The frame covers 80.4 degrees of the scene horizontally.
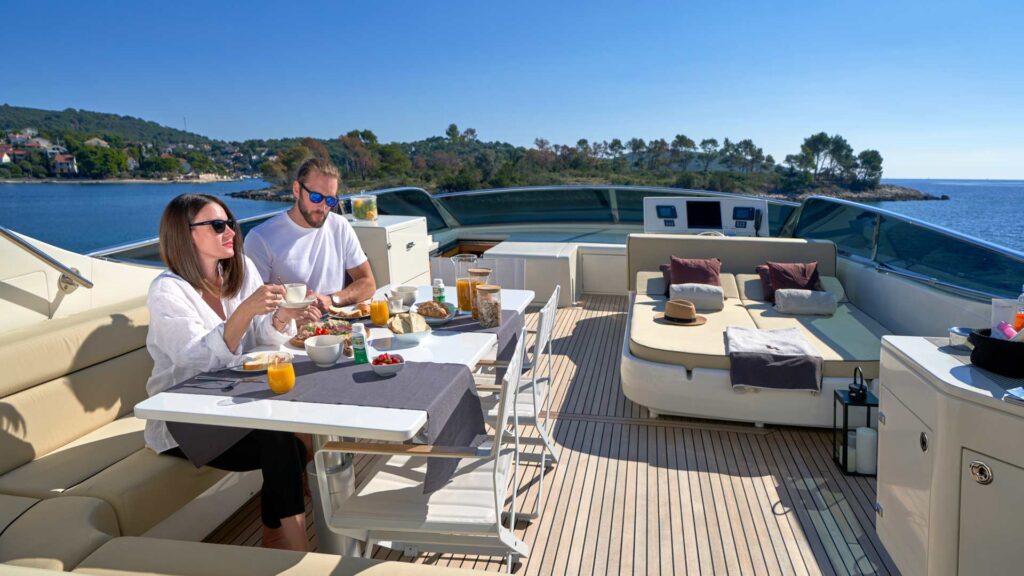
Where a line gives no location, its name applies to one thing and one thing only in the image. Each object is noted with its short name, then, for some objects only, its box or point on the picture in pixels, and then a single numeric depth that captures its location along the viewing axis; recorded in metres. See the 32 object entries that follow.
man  2.81
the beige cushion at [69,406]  1.99
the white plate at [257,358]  1.86
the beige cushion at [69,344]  2.04
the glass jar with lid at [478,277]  2.46
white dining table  1.44
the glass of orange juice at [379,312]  2.32
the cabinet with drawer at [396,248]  4.74
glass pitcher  2.49
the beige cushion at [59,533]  1.48
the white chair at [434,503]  1.57
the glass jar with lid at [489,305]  2.29
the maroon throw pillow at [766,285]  4.05
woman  1.82
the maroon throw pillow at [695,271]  4.16
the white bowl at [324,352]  1.86
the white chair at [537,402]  2.33
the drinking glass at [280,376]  1.65
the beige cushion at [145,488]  1.80
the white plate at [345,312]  2.47
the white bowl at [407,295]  2.64
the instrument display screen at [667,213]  5.50
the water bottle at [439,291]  2.53
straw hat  3.58
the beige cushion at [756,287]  3.99
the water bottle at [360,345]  1.90
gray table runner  1.61
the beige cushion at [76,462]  1.87
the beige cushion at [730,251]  4.25
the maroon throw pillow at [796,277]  3.97
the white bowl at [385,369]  1.75
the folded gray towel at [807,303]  3.69
